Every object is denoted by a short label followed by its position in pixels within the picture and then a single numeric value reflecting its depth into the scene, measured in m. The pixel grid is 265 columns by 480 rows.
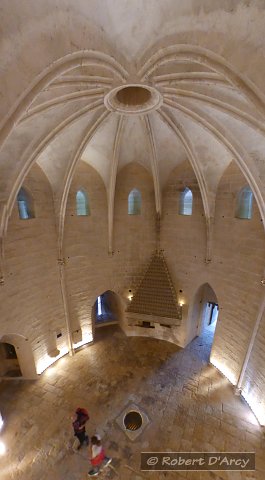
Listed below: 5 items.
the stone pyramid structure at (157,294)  12.15
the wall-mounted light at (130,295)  13.22
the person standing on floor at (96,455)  6.91
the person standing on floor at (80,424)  7.61
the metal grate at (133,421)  8.66
